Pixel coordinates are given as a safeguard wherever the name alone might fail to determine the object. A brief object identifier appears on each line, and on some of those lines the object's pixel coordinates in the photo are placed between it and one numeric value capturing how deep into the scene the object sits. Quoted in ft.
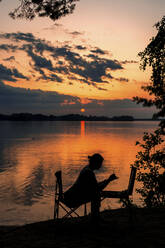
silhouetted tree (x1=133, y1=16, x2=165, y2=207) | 35.50
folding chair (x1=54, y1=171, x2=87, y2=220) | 21.48
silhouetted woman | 21.53
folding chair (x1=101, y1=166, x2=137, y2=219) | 22.86
